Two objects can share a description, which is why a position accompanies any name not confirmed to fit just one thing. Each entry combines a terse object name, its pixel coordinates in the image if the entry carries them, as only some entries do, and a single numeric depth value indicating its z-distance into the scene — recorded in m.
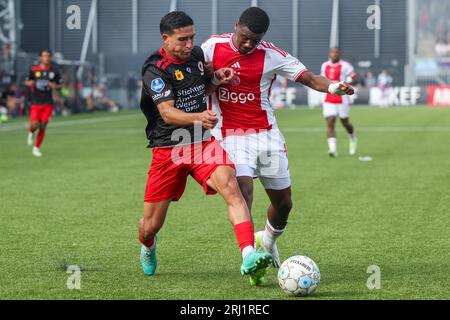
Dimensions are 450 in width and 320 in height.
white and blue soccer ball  7.06
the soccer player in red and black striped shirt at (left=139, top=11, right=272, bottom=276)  7.43
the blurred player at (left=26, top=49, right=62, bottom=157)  21.91
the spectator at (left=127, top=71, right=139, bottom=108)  51.01
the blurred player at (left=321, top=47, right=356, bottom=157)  21.09
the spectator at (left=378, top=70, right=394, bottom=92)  53.22
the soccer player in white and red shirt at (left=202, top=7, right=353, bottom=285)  8.26
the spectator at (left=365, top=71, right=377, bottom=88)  54.56
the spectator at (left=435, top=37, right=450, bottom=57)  64.38
